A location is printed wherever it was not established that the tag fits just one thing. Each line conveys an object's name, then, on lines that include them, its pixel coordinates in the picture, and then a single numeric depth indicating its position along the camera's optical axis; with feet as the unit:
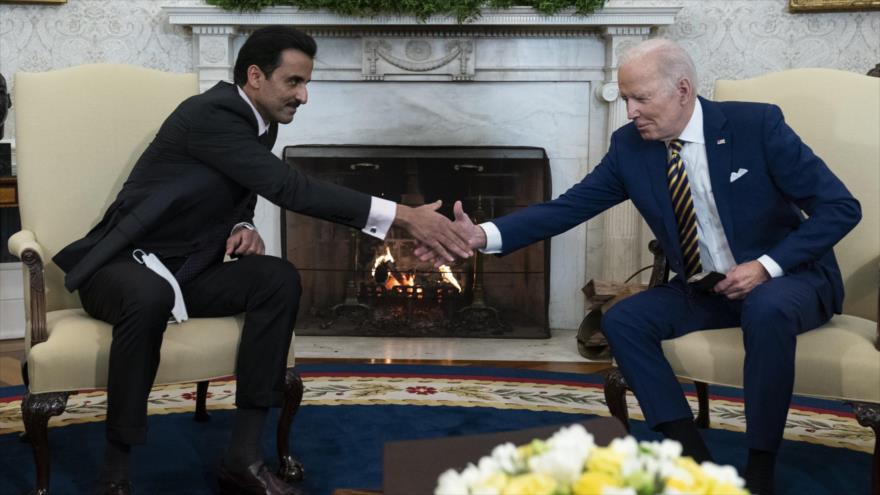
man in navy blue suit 7.68
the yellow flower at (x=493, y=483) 3.46
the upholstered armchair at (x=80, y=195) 7.68
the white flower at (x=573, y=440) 3.61
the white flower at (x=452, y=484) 3.57
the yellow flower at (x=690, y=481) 3.38
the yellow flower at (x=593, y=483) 3.34
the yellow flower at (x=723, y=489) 3.46
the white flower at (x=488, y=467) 3.62
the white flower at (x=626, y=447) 3.57
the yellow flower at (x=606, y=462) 3.46
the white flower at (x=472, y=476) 3.59
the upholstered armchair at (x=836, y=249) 7.35
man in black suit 7.52
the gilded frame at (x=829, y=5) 14.42
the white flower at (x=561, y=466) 3.46
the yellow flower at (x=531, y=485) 3.36
